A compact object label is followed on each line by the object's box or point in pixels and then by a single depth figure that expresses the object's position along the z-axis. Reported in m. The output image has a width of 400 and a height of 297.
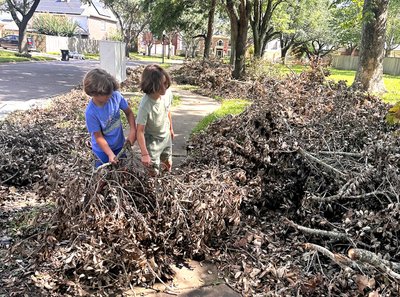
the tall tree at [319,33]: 41.94
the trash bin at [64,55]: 33.68
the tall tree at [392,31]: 46.28
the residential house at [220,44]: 76.88
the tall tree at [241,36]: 15.27
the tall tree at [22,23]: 31.41
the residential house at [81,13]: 61.82
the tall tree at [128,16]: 50.16
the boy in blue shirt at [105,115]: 3.20
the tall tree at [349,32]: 13.35
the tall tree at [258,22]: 20.66
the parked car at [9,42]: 41.53
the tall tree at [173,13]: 22.27
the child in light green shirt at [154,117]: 3.45
